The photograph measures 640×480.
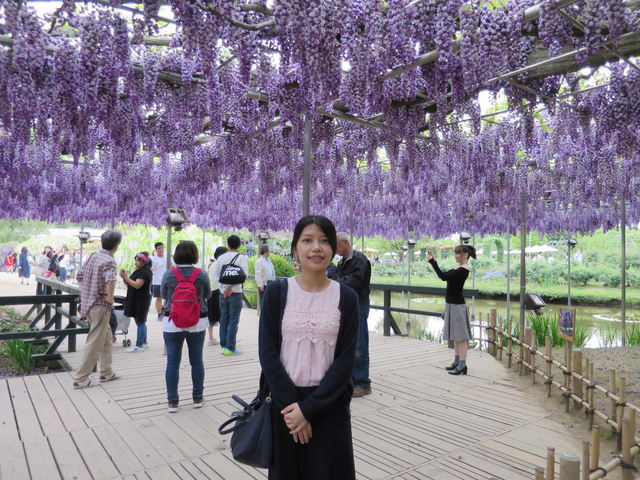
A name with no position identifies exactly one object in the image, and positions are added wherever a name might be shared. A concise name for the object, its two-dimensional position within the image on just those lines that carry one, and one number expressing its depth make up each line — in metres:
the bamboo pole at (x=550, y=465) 1.59
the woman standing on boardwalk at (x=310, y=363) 1.33
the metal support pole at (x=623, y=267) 6.28
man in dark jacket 3.20
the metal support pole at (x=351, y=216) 7.52
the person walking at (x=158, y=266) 6.21
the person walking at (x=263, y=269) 5.69
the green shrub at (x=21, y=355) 4.45
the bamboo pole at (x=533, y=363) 3.79
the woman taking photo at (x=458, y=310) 4.11
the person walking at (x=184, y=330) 3.00
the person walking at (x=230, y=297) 4.71
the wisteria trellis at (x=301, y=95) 2.74
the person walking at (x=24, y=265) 14.27
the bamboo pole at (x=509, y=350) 4.45
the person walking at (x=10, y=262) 19.91
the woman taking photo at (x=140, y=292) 4.66
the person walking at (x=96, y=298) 3.52
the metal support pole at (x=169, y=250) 5.78
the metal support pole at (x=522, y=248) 5.75
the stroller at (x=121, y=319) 5.24
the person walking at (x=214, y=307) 5.29
